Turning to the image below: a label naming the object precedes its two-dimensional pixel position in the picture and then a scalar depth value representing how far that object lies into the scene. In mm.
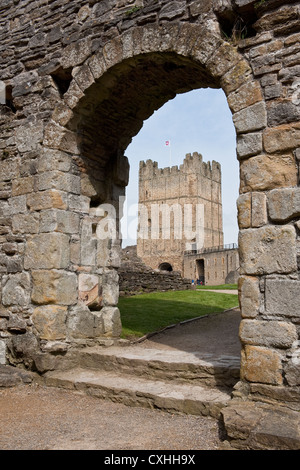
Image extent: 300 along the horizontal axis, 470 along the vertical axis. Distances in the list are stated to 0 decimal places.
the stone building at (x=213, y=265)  36594
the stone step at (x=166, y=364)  4555
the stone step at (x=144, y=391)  4109
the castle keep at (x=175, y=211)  49219
